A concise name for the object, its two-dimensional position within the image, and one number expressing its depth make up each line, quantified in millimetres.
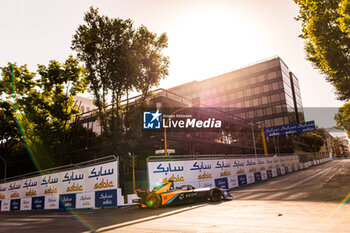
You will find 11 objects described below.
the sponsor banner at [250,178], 21323
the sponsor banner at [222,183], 17531
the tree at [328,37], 14695
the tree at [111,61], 18562
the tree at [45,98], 19812
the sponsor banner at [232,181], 18642
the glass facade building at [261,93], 60688
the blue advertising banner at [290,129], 34094
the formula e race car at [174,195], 10461
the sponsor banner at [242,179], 19939
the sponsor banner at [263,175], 23978
